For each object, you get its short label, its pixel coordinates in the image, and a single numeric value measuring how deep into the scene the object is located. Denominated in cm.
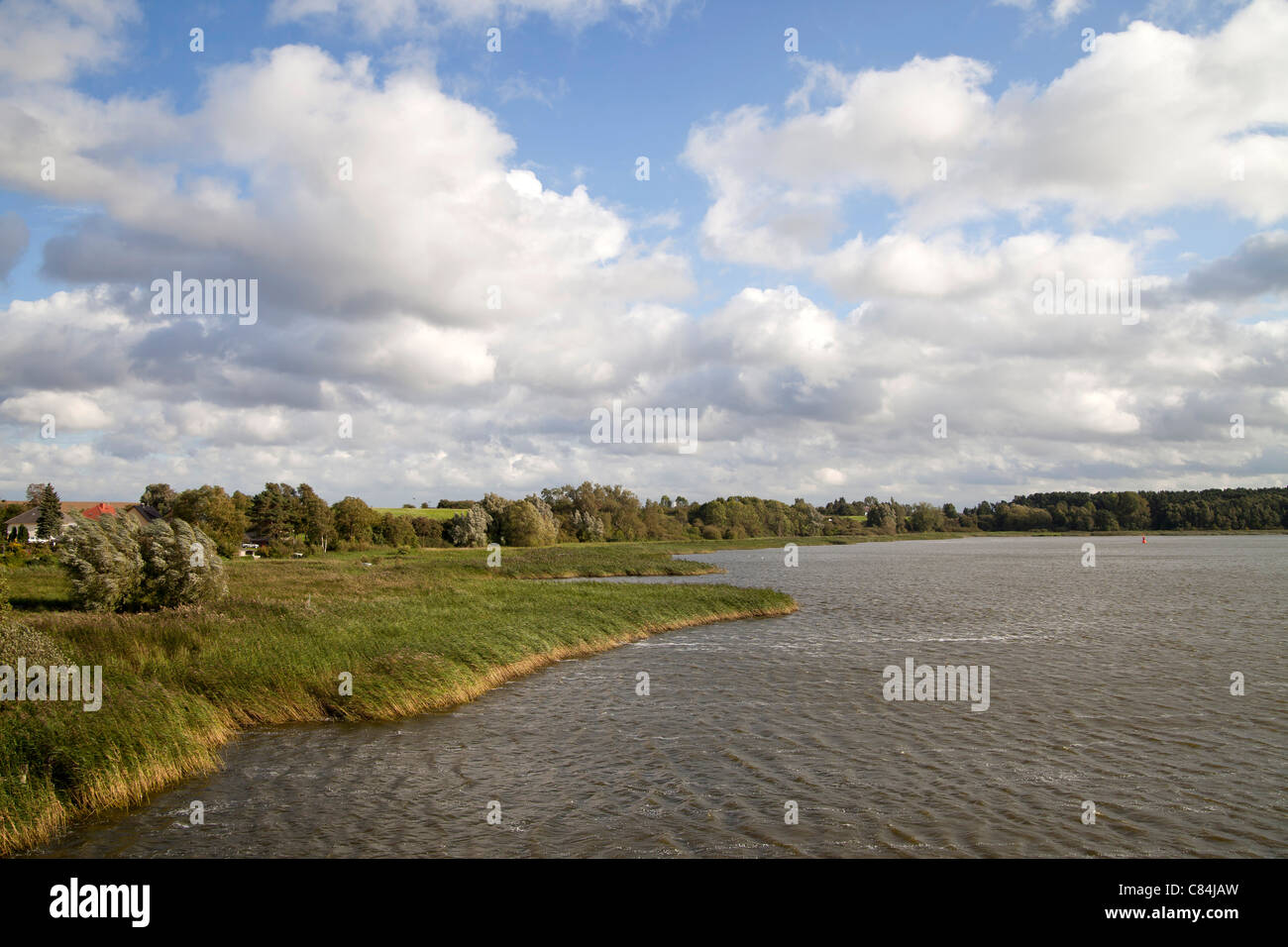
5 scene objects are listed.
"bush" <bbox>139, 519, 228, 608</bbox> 3025
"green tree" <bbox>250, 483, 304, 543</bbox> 9294
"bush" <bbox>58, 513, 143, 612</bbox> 2878
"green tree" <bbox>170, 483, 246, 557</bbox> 7931
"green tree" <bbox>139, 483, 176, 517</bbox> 13175
